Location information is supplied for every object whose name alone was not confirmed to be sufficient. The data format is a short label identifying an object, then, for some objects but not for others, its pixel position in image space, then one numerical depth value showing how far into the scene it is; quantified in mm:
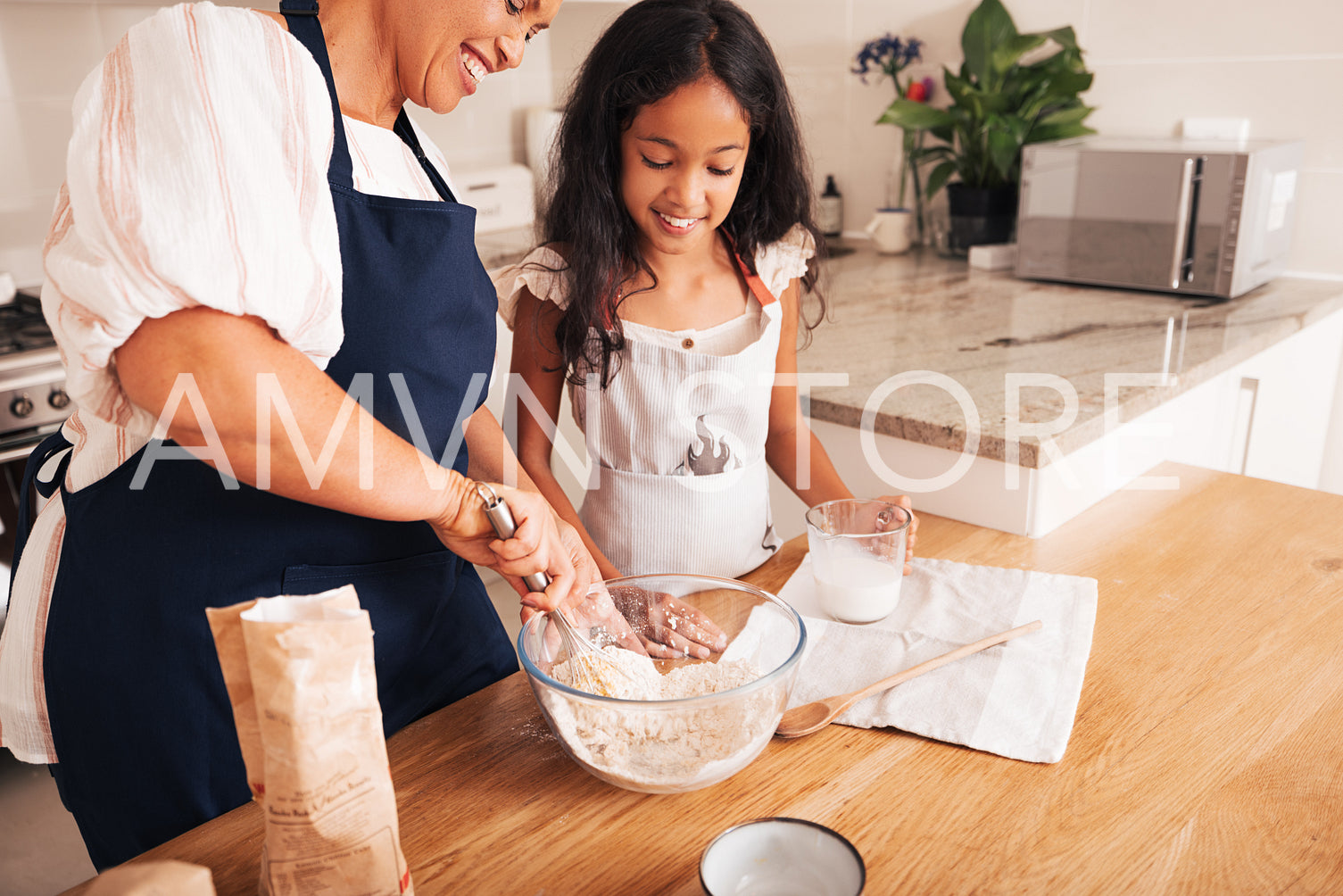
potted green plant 2098
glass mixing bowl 665
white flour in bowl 669
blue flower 2354
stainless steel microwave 1817
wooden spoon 765
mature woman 570
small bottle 2605
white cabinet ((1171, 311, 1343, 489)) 1629
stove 1717
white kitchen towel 776
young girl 1095
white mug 2426
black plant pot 2236
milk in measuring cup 930
